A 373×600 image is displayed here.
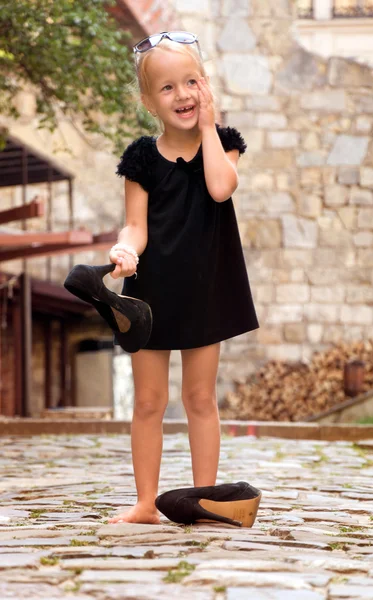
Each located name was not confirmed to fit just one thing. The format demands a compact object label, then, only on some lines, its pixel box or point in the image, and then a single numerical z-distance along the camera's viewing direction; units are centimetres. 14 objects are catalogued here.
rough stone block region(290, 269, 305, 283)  1462
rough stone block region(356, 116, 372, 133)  1472
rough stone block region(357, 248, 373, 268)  1475
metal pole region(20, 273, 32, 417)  1123
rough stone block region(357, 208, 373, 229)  1472
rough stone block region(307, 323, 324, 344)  1454
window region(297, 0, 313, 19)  1998
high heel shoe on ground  353
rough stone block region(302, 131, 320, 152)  1472
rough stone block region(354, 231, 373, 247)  1472
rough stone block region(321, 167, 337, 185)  1470
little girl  363
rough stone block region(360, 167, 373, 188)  1472
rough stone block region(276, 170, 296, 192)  1467
